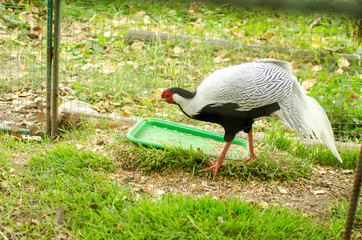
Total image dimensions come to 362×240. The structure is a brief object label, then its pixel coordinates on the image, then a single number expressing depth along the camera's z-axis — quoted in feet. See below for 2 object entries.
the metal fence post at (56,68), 11.21
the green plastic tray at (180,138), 11.53
